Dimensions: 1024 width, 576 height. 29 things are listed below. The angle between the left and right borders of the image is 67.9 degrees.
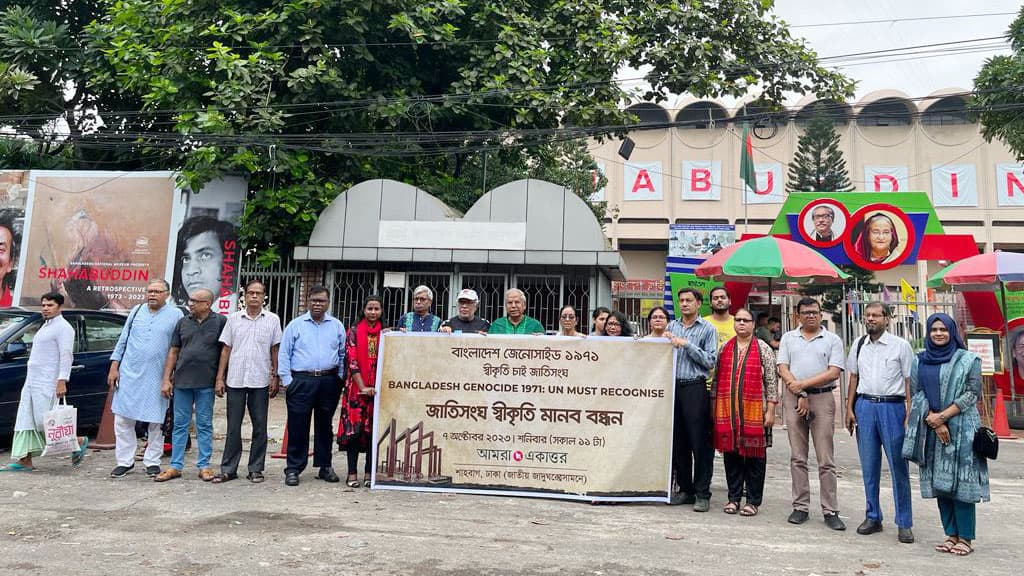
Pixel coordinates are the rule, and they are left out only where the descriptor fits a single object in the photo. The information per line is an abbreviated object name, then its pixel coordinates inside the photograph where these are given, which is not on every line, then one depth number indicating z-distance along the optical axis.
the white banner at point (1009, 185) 40.69
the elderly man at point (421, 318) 6.64
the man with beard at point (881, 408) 5.13
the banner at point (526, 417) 5.90
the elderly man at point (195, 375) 6.44
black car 7.41
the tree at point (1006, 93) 13.56
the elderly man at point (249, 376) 6.45
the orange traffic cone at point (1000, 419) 10.77
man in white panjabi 6.73
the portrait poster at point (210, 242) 13.70
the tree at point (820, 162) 36.72
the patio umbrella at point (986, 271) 10.05
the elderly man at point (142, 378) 6.55
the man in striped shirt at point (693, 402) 5.81
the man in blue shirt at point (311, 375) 6.34
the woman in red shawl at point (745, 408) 5.61
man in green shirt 6.54
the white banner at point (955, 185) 41.34
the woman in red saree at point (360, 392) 6.22
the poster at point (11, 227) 14.38
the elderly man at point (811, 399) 5.46
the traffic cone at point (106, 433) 7.91
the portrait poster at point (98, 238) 14.04
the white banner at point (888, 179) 41.69
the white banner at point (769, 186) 42.16
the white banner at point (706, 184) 42.78
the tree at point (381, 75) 12.93
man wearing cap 6.58
